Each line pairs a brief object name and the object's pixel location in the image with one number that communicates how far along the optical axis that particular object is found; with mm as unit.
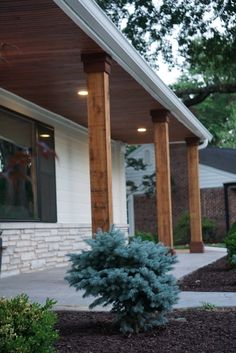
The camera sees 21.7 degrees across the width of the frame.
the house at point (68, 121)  7344
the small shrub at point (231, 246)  10977
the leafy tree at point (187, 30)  18109
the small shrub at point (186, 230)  25531
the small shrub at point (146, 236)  17570
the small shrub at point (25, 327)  3701
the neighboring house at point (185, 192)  26719
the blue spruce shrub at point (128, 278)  5211
